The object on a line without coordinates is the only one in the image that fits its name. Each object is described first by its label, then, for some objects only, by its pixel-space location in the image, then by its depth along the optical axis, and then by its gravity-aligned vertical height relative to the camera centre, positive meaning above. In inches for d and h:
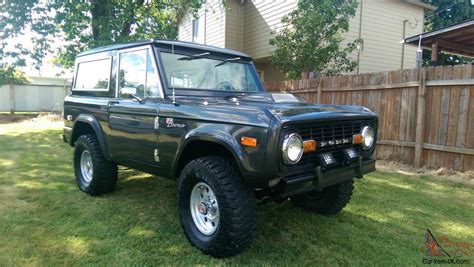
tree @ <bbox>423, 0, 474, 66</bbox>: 781.9 +209.1
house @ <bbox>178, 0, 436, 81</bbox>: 510.3 +119.2
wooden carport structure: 350.3 +77.0
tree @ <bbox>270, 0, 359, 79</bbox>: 399.2 +78.4
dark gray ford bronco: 110.5 -12.2
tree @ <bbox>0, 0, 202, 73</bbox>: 505.7 +114.3
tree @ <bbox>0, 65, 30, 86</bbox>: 675.0 +41.3
